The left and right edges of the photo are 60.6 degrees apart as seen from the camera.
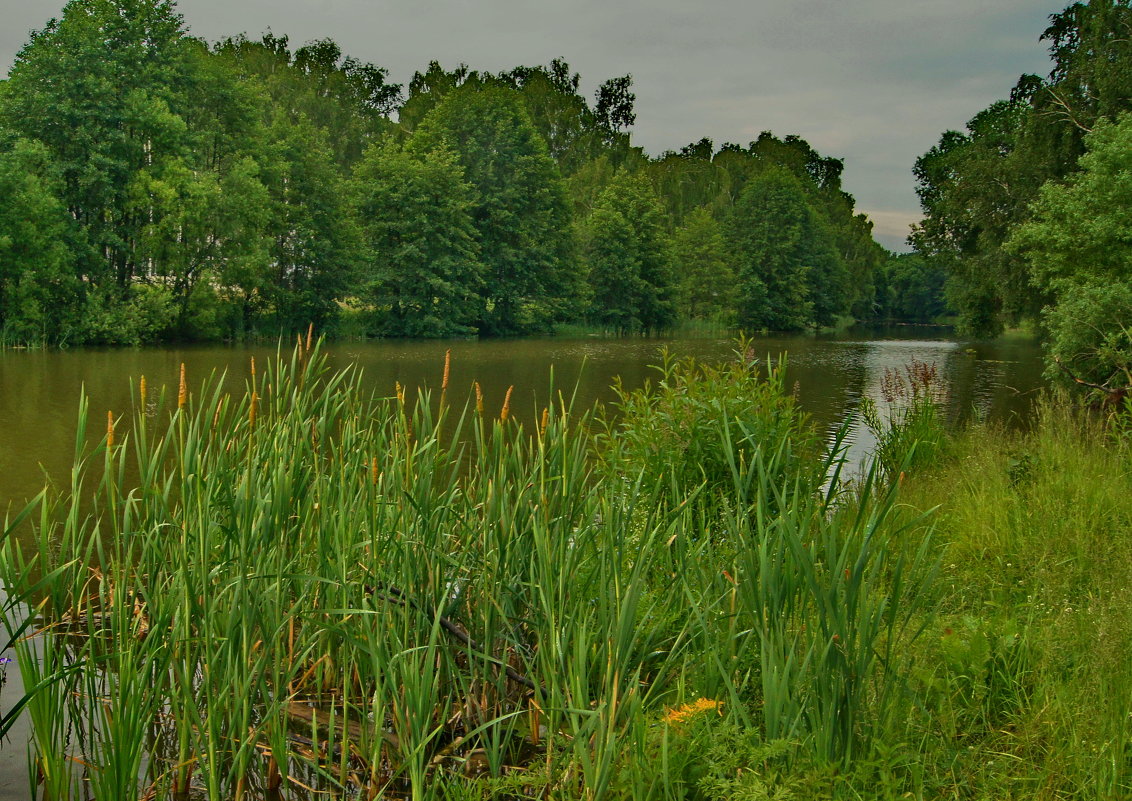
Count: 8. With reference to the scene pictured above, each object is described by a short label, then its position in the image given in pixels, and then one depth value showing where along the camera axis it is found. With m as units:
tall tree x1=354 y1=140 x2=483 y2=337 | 41.53
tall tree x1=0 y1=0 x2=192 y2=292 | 29.78
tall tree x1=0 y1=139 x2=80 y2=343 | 27.45
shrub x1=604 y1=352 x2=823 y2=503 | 6.25
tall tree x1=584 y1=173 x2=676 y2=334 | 51.12
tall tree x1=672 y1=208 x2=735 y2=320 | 59.09
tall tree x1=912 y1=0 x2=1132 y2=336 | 23.20
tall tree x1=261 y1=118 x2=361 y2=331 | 38.84
